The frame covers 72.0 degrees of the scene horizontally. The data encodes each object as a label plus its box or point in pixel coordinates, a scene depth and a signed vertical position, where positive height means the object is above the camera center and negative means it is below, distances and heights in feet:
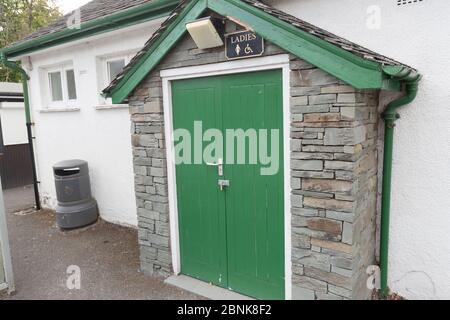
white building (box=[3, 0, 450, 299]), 9.79 -0.40
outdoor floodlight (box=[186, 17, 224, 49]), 9.86 +2.81
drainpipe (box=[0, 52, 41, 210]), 21.93 +1.37
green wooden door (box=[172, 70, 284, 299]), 10.35 -2.70
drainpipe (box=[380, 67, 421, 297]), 9.73 -1.52
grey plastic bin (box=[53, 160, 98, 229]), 18.89 -4.44
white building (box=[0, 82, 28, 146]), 34.22 +0.54
